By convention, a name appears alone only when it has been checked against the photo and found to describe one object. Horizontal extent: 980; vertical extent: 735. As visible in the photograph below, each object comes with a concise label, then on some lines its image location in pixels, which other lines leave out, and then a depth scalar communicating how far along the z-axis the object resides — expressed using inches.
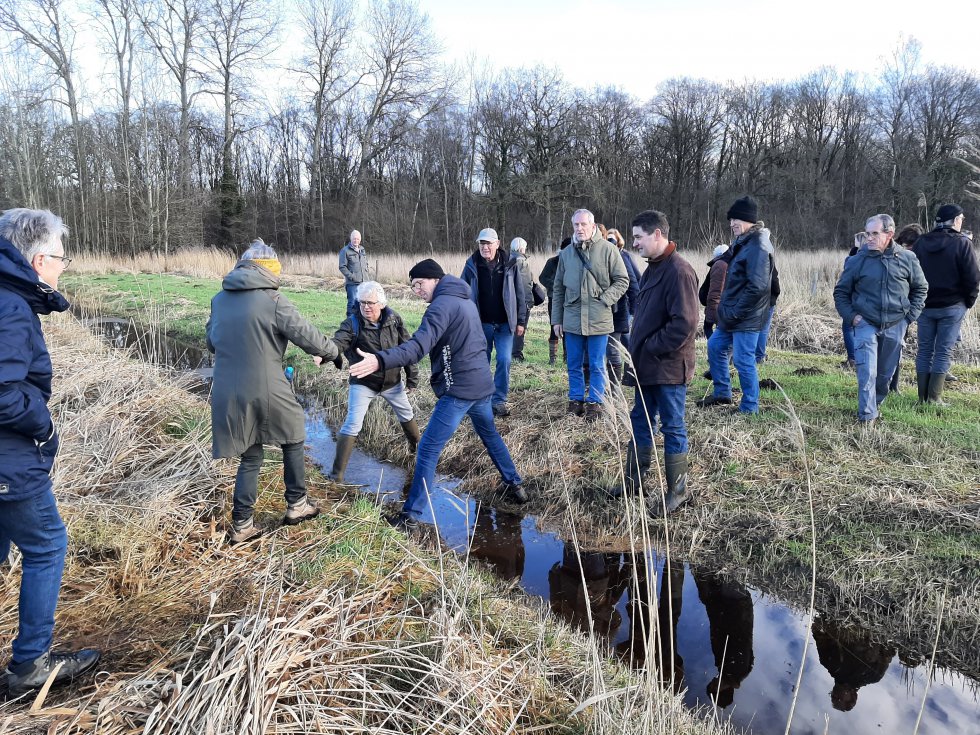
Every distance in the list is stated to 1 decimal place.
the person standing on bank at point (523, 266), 287.0
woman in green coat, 141.4
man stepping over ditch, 172.4
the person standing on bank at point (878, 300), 209.6
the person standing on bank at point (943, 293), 231.0
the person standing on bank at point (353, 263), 455.8
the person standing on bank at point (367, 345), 199.3
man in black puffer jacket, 221.9
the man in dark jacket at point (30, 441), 87.0
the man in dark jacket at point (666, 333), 166.9
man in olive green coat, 229.9
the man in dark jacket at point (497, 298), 256.4
